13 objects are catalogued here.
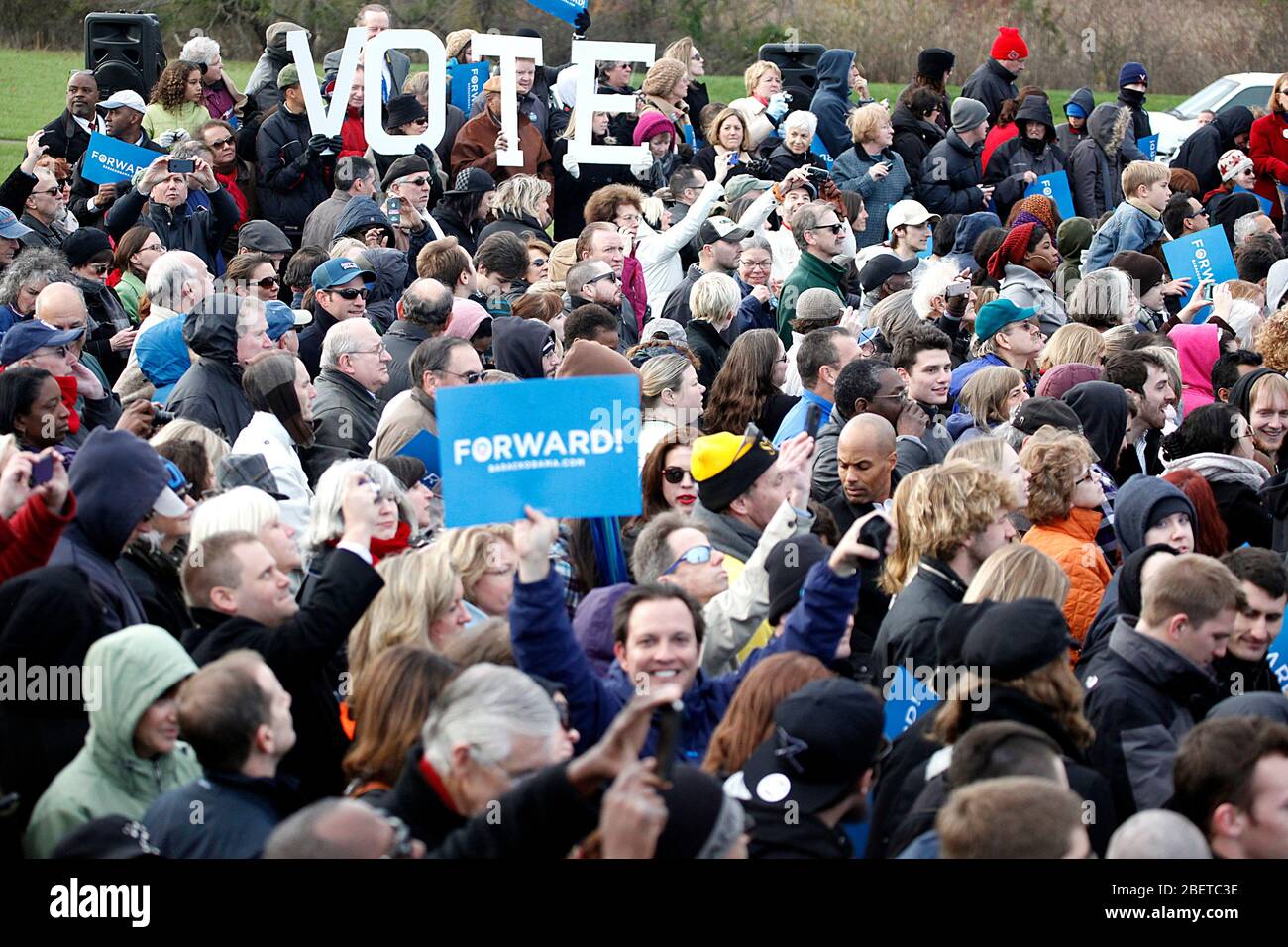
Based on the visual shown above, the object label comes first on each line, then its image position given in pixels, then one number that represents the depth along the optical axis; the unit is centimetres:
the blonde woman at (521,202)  1124
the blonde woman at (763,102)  1330
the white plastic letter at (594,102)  1277
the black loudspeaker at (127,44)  1448
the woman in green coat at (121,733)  411
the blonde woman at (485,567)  542
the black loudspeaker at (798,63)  1667
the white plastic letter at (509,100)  1266
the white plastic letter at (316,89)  1227
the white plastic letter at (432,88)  1223
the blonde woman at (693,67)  1530
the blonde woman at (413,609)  485
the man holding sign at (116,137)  1153
